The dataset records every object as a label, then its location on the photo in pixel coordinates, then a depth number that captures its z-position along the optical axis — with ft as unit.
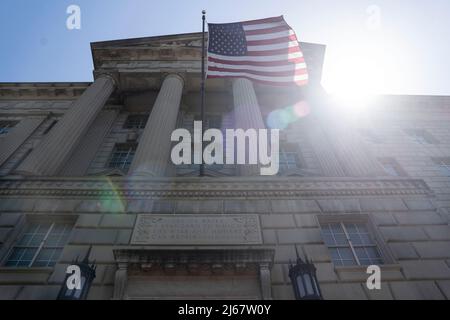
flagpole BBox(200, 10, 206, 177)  46.42
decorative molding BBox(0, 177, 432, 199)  39.99
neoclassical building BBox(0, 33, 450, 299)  30.32
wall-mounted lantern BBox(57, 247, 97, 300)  24.02
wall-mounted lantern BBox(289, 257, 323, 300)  24.21
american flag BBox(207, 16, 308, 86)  47.19
